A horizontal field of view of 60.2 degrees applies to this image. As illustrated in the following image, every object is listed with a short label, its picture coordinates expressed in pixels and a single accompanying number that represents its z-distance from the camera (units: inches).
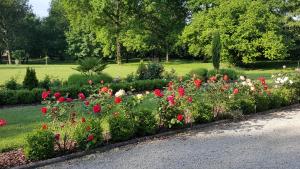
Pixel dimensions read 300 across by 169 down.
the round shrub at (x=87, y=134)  179.1
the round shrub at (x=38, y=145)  166.2
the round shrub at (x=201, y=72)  532.4
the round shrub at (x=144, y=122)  206.1
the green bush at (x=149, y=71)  497.5
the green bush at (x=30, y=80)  398.1
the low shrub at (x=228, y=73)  550.8
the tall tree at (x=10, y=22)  1432.2
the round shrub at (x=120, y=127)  194.5
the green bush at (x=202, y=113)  236.4
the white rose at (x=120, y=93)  199.3
